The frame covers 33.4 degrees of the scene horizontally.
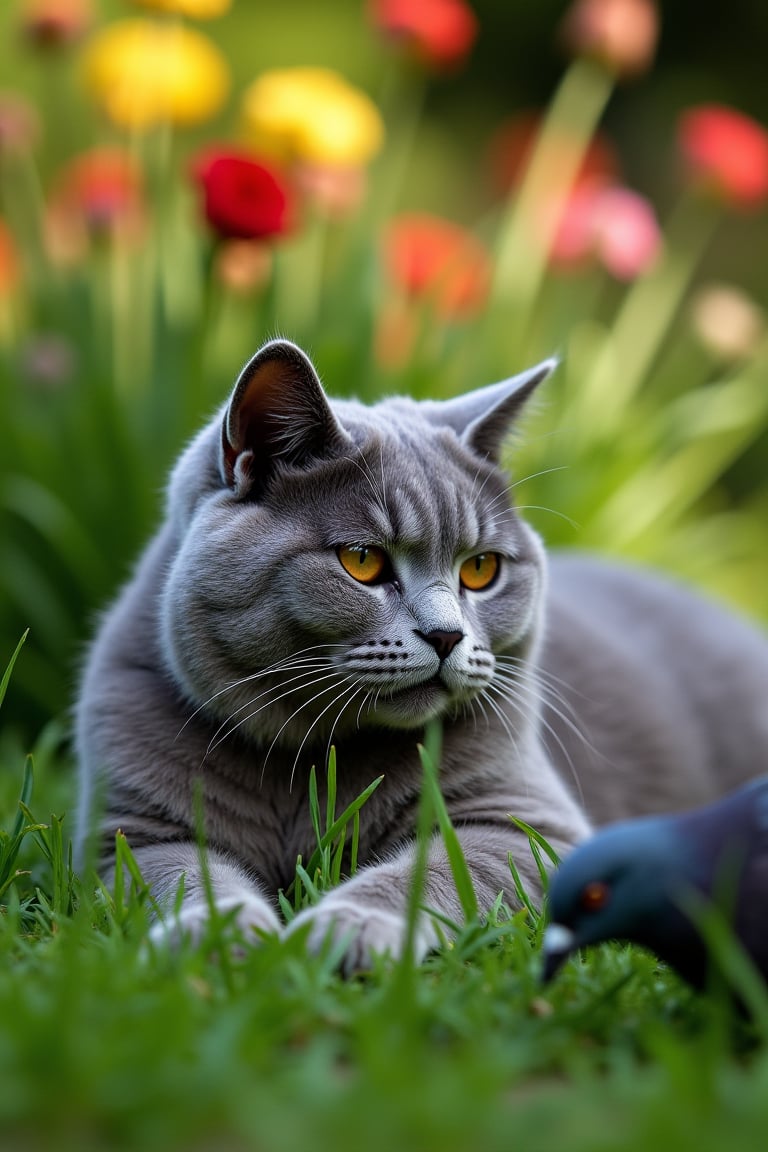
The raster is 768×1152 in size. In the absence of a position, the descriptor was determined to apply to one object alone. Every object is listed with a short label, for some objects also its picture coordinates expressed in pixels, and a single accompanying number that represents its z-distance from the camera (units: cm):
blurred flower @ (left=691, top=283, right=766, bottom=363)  390
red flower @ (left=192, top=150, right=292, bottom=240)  282
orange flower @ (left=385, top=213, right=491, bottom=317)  387
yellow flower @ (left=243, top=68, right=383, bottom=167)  351
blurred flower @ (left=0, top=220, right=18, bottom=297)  379
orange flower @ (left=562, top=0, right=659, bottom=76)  378
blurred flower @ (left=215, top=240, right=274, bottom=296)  340
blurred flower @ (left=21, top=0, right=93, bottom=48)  342
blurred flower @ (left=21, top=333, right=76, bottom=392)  322
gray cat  173
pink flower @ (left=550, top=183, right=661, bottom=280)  385
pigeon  122
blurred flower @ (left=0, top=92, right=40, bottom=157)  339
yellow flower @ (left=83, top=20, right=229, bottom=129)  362
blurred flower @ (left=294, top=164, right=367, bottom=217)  366
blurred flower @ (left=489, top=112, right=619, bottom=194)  447
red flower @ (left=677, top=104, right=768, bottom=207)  389
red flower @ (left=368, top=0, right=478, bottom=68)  364
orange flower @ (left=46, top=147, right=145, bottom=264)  349
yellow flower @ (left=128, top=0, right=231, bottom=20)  340
